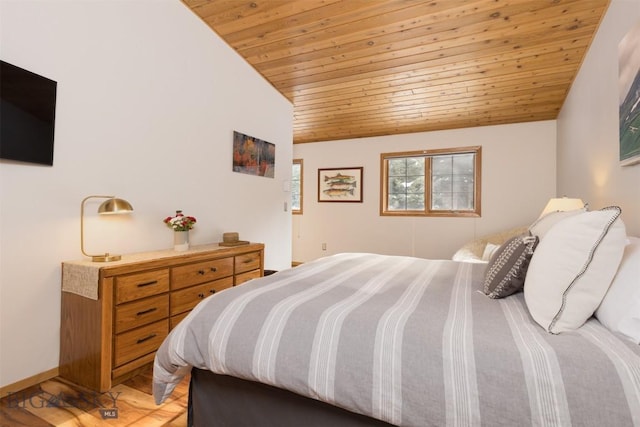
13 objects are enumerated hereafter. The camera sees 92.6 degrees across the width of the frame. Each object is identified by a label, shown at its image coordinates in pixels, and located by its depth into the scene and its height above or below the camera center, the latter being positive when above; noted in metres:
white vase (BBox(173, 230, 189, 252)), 2.53 -0.19
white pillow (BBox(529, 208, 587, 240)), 1.46 +0.00
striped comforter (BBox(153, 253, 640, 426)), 0.80 -0.42
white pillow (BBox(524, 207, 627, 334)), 1.00 -0.17
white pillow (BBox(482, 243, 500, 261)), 3.29 -0.33
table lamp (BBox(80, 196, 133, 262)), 1.96 +0.05
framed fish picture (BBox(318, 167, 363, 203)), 5.26 +0.62
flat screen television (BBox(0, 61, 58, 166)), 1.64 +0.58
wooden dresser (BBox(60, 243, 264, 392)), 1.78 -0.60
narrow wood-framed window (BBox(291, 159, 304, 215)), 5.71 +0.61
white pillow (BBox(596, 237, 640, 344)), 0.91 -0.25
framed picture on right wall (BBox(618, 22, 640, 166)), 1.55 +0.68
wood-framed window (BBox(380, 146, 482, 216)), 4.55 +0.60
